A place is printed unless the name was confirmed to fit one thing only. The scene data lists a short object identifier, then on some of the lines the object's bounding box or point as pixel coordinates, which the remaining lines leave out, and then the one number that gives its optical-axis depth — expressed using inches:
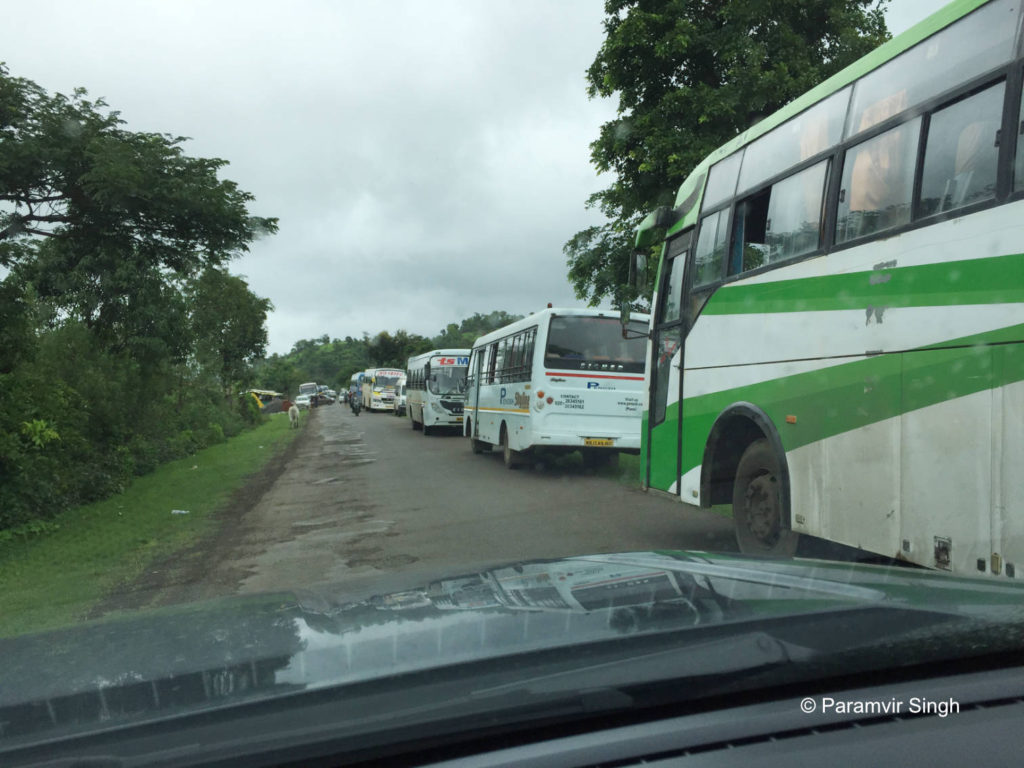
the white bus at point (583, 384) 546.0
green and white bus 167.6
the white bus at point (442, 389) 1067.9
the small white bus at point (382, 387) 2011.6
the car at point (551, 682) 63.4
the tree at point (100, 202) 391.9
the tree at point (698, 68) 619.2
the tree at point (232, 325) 1064.8
